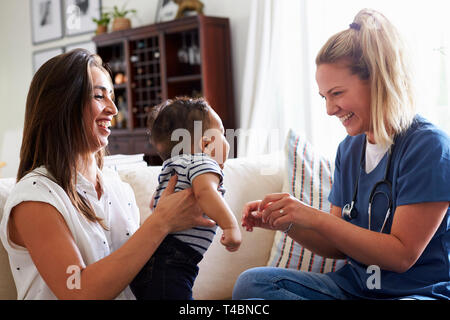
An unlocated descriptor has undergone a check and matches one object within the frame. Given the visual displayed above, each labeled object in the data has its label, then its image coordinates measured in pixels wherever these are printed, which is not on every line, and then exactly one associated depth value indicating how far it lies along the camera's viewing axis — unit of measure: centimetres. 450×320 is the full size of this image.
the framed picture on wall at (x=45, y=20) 527
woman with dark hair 102
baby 113
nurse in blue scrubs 114
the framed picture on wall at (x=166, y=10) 393
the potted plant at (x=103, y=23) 437
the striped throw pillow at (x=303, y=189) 175
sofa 174
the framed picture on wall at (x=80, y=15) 486
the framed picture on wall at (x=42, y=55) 529
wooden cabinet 362
